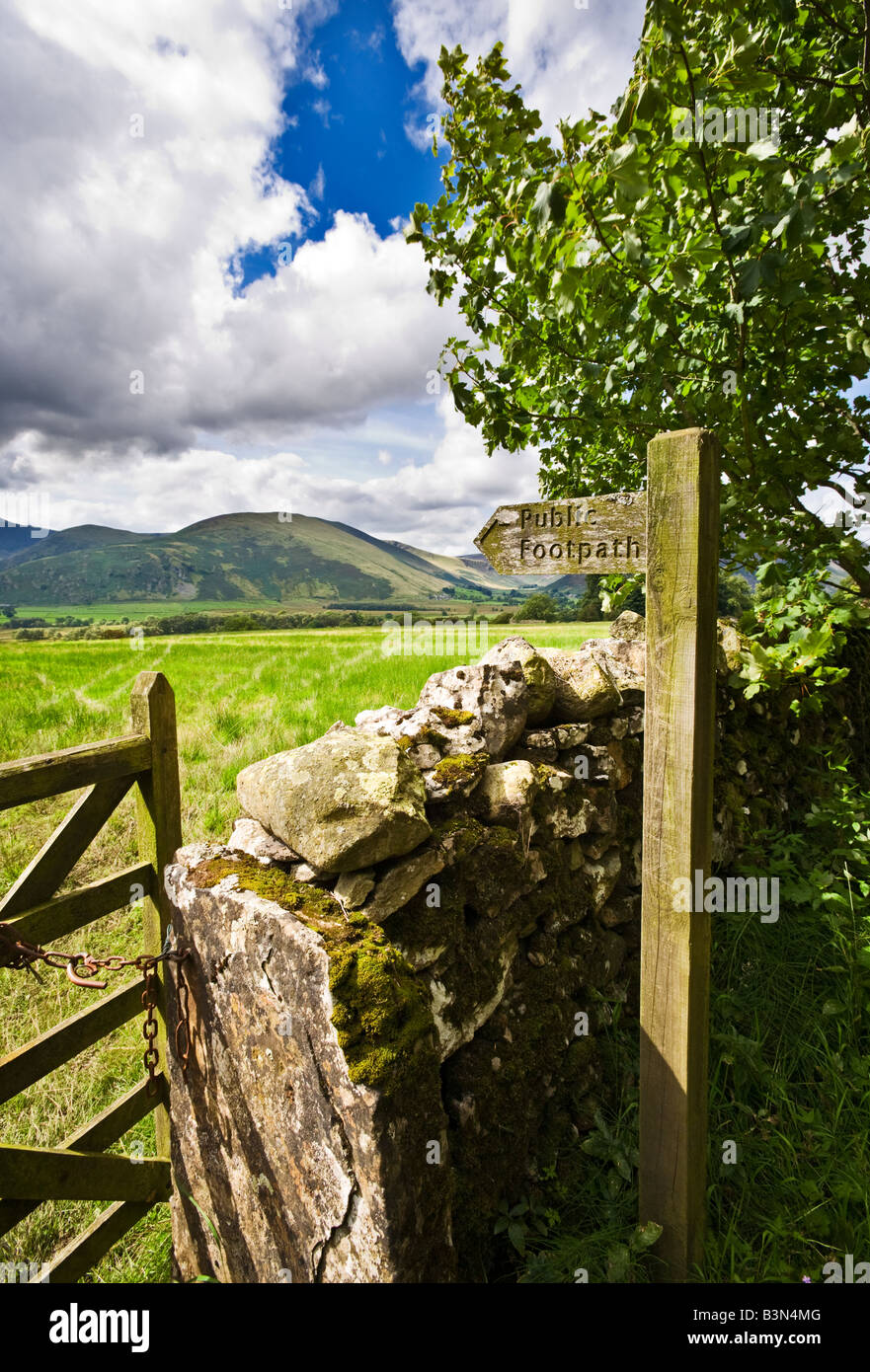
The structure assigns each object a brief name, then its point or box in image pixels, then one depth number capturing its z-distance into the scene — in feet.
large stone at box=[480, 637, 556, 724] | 10.67
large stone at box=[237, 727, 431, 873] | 7.18
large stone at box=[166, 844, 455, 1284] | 5.92
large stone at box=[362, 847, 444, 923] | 7.29
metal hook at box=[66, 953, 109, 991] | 6.26
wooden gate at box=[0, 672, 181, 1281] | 7.93
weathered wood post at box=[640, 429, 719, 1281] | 7.06
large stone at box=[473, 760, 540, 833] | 8.98
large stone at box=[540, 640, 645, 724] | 11.37
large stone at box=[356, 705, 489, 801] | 8.82
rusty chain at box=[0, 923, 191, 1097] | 6.63
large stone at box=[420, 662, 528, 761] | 9.95
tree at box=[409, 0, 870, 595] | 7.45
